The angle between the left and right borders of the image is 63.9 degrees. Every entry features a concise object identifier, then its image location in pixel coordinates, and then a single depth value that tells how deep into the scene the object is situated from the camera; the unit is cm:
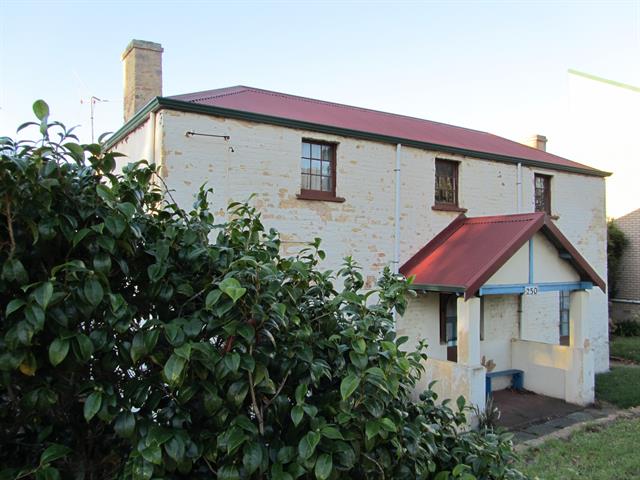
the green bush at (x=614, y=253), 2212
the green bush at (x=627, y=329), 2073
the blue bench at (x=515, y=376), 1243
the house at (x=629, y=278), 2141
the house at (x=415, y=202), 930
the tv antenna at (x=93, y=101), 1555
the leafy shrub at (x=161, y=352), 206
